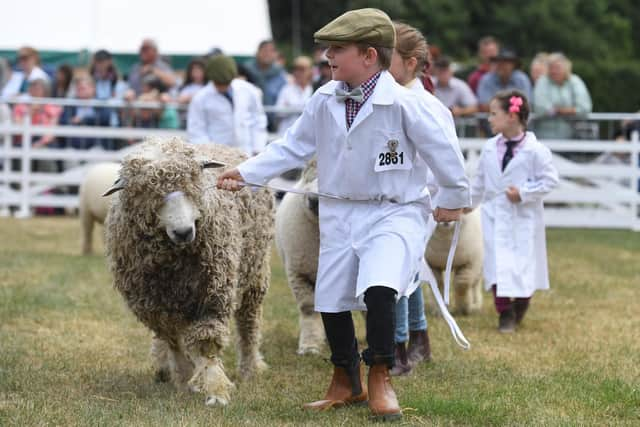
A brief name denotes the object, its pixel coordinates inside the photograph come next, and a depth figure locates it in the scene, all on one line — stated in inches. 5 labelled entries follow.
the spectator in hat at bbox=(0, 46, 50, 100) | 683.4
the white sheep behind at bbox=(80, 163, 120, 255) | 507.5
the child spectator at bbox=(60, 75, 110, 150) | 660.7
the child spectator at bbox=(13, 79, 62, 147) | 673.6
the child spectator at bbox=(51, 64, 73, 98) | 684.1
